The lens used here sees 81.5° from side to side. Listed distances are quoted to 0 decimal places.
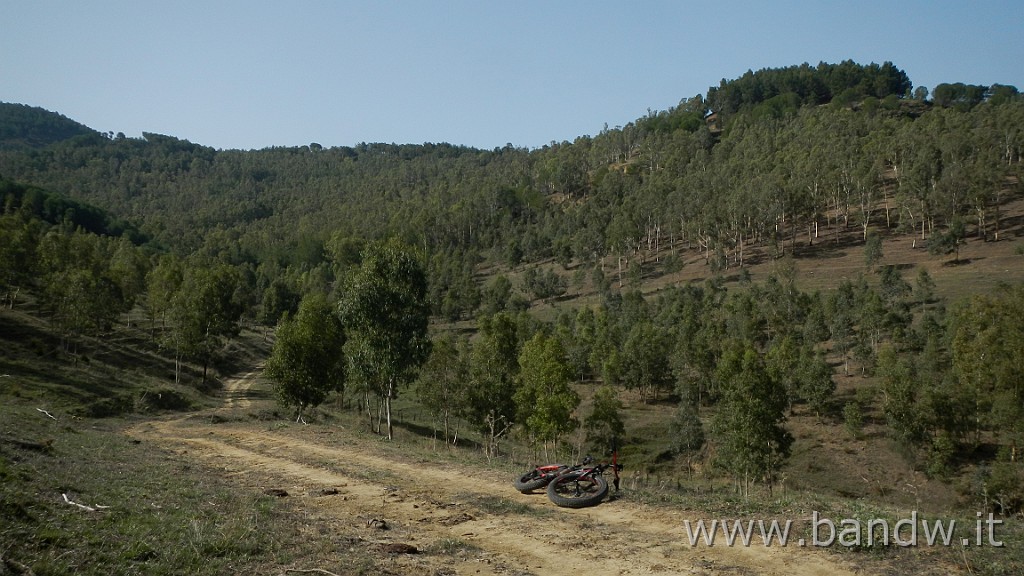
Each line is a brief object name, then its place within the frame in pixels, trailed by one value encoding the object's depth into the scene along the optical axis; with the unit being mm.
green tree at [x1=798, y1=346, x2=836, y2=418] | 61816
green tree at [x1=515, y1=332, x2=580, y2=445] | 40059
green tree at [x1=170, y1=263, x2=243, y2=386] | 59000
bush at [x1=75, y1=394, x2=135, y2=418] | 37500
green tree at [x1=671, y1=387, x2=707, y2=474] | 56156
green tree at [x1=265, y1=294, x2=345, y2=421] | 39531
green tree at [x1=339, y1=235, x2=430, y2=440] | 31344
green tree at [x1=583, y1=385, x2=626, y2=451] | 51562
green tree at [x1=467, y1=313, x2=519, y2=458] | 44906
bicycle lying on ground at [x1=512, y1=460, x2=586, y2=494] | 14883
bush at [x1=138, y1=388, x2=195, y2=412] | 43906
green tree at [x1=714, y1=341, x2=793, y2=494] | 40688
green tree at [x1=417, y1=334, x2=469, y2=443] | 46531
